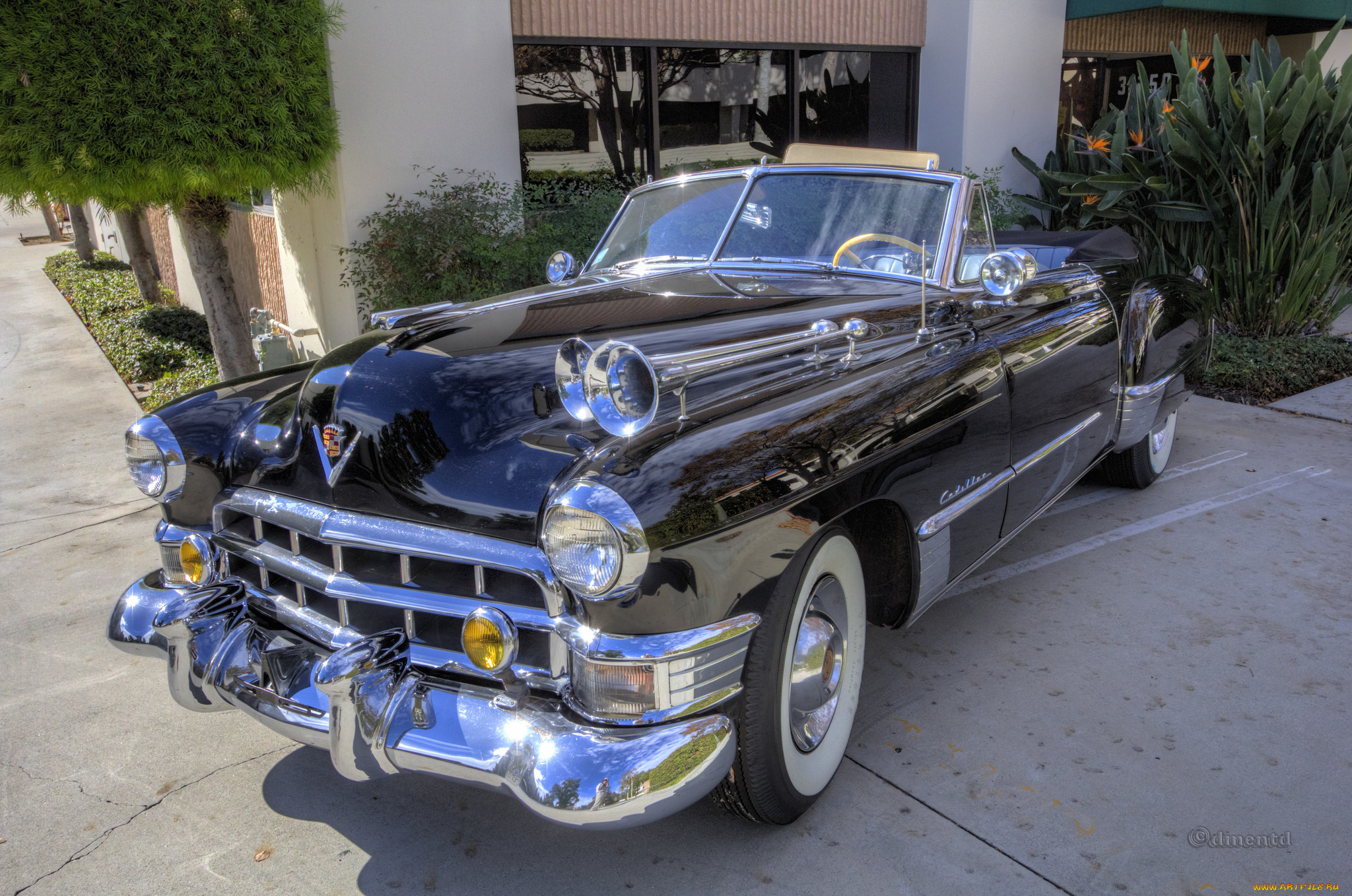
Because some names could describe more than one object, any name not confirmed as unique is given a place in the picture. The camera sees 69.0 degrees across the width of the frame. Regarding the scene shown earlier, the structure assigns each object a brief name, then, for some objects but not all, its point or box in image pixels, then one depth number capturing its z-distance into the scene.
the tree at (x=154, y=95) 4.92
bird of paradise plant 6.85
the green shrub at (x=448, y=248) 6.42
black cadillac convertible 2.04
